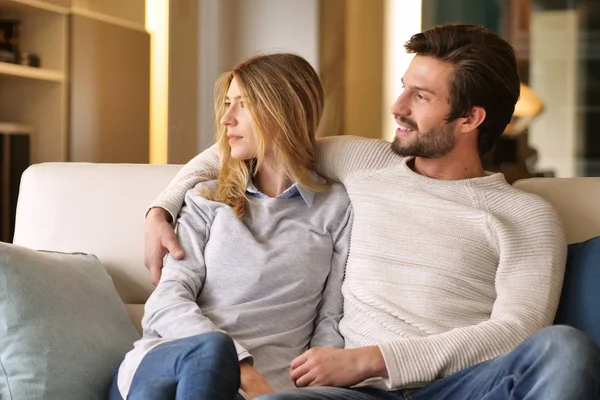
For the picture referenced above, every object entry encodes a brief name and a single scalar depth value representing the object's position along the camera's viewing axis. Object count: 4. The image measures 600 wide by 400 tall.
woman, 1.85
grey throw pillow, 1.79
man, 1.64
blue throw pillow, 1.83
